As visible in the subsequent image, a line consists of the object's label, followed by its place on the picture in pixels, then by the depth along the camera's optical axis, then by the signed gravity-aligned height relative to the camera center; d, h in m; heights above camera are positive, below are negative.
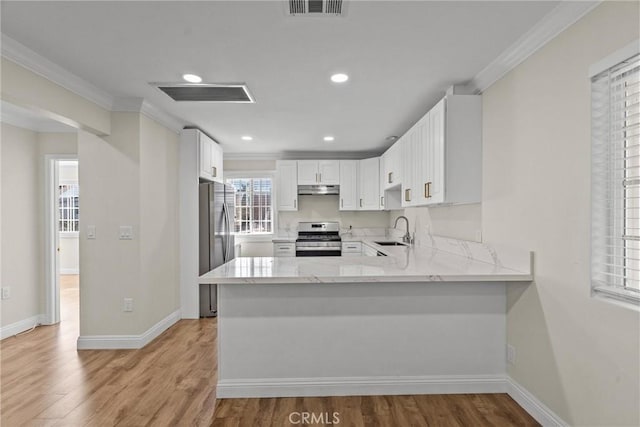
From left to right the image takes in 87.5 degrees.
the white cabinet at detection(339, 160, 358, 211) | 5.70 +0.48
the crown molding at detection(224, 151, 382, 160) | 5.85 +0.99
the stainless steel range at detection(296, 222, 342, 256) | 5.39 -0.47
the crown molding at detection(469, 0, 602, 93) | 1.73 +1.04
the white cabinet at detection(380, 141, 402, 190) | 4.15 +0.61
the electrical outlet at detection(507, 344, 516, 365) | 2.33 -1.01
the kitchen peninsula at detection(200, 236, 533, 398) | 2.37 -0.89
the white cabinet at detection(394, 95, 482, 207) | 2.72 +0.51
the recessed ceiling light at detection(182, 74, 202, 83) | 2.63 +1.07
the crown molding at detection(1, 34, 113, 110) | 2.17 +1.05
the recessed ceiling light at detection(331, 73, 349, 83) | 2.62 +1.07
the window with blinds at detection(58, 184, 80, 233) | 7.21 +0.08
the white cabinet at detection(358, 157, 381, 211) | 5.53 +0.45
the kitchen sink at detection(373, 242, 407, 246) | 4.98 -0.49
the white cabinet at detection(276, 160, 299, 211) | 5.70 +0.47
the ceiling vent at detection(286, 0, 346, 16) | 1.73 +1.08
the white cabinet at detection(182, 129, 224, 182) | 4.23 +0.79
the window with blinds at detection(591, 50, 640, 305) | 1.52 +0.14
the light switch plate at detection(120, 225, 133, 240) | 3.30 -0.20
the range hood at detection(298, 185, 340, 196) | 5.75 +0.39
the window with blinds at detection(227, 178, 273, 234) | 6.08 +0.19
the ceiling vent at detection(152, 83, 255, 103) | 2.82 +1.06
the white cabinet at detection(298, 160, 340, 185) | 5.70 +0.67
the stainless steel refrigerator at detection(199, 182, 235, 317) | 4.30 -0.34
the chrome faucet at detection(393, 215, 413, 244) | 4.70 -0.38
